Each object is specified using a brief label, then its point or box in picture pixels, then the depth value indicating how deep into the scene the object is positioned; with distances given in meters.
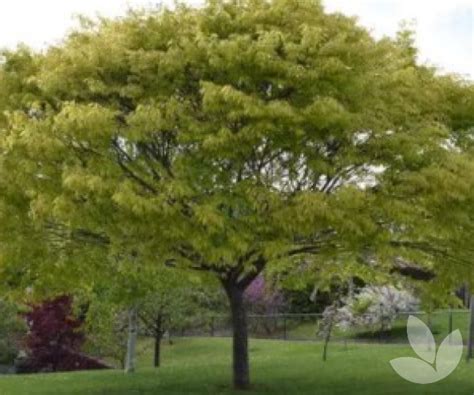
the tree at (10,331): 27.39
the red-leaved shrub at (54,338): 23.98
